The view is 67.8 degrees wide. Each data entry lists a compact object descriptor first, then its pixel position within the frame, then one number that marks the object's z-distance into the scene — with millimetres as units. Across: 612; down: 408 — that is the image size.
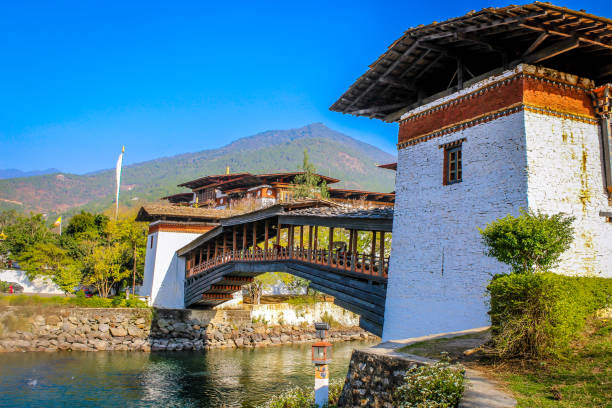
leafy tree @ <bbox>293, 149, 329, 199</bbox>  39156
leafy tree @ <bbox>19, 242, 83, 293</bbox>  28672
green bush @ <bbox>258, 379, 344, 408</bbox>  10586
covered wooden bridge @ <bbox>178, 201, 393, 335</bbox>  13828
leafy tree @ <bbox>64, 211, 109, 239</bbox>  37109
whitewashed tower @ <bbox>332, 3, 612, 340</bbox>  9797
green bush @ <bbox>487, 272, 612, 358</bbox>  6402
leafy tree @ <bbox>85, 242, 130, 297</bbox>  29172
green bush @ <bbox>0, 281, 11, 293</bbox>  29392
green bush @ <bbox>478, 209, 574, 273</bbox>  7828
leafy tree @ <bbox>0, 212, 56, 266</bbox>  34125
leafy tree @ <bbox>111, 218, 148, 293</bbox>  32750
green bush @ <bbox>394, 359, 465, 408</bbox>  5582
